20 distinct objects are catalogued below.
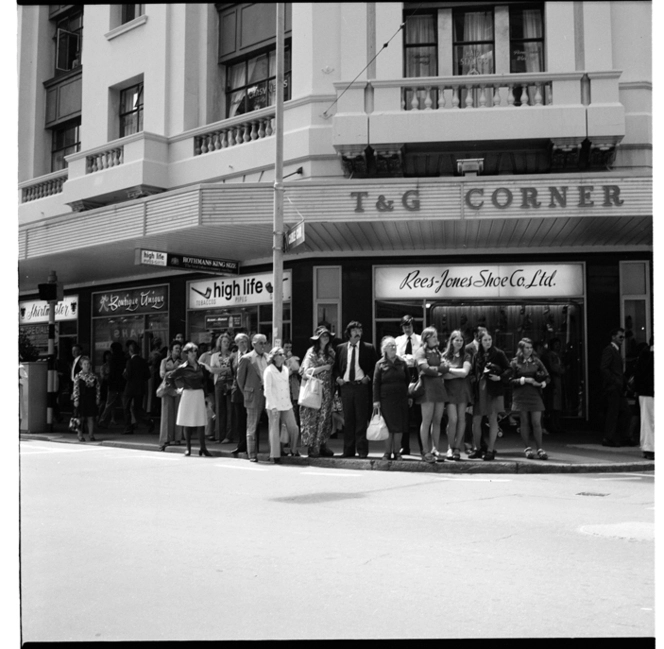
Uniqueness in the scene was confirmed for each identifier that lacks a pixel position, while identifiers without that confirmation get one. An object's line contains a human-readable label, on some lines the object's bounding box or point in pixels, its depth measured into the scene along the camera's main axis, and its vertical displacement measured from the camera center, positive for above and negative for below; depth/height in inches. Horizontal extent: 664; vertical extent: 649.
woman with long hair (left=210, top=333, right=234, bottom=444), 598.5 -18.6
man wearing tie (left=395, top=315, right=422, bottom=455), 512.1 +12.0
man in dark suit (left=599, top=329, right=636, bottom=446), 520.1 -19.7
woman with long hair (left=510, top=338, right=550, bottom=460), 467.8 -17.5
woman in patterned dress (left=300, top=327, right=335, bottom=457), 493.0 -27.0
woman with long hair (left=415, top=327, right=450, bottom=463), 459.2 -15.4
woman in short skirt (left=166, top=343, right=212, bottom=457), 517.7 -24.9
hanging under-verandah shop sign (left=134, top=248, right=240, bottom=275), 614.5 +82.0
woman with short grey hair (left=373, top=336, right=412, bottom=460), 460.8 -18.8
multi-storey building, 585.6 +160.1
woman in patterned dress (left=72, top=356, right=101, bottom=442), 609.6 -24.5
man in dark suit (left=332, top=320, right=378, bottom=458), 483.8 -19.7
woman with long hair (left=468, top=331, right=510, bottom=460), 467.5 -16.3
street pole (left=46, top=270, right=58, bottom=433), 705.6 -13.8
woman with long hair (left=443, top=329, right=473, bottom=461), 466.0 -18.6
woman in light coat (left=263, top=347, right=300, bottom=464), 487.5 -24.0
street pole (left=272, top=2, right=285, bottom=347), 535.5 +111.7
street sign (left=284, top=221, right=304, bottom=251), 499.8 +81.7
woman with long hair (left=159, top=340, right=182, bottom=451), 561.0 -31.4
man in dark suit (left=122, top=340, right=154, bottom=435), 687.1 -18.9
